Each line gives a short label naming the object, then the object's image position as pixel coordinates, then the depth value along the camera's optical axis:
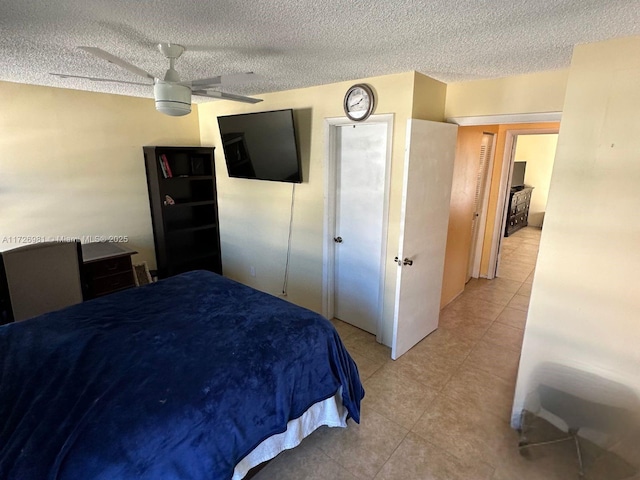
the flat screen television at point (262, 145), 3.17
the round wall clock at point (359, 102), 2.70
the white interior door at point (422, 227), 2.54
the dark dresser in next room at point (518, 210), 6.77
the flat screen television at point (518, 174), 7.20
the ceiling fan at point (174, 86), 1.73
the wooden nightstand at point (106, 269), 3.16
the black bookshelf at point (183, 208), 3.84
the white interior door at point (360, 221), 2.96
